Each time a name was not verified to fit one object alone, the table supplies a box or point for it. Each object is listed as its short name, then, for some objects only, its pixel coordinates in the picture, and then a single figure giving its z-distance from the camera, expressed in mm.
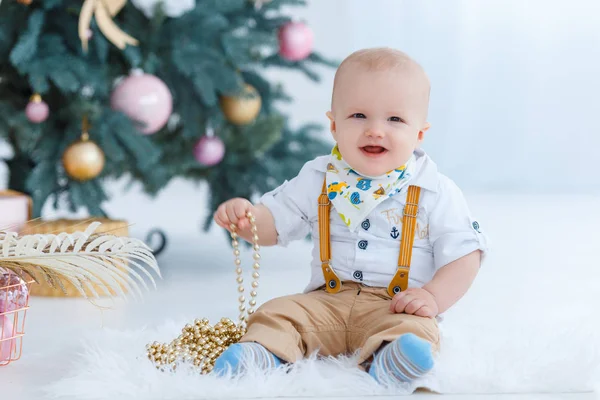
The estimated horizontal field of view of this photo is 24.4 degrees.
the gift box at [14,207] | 2117
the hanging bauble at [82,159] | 2200
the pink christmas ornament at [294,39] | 2413
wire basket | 1686
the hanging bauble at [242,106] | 2352
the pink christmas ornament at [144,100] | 2229
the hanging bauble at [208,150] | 2337
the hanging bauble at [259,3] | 2440
